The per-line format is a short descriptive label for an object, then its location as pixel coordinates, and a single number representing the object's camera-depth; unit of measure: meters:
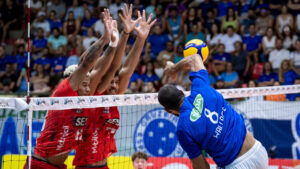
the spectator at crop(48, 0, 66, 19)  15.31
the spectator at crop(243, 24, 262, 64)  12.06
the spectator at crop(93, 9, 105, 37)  13.99
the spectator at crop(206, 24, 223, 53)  12.41
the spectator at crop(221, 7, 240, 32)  12.62
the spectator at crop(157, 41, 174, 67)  12.33
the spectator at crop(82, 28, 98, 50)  13.52
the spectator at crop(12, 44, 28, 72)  13.99
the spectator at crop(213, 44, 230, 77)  11.75
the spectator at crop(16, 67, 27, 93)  13.35
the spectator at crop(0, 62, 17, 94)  13.18
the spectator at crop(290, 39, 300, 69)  11.38
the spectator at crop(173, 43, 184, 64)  11.98
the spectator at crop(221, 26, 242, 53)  12.24
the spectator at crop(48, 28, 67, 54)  14.12
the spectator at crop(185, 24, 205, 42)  12.54
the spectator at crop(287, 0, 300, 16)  12.35
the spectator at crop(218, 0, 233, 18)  13.19
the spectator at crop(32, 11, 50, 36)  14.84
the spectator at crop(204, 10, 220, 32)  12.85
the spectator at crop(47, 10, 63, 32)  14.73
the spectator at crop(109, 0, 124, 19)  14.03
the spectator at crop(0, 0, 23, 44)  15.66
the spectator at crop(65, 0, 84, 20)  14.76
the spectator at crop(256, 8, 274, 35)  12.47
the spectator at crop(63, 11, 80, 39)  14.38
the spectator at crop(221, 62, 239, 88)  11.32
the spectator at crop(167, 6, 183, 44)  13.28
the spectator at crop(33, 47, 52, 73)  13.48
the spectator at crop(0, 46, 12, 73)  14.12
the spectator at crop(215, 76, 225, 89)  11.02
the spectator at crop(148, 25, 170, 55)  13.03
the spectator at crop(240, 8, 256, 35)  12.72
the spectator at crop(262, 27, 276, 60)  11.86
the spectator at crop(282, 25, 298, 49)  11.82
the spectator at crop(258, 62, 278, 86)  11.14
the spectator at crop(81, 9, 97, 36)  14.30
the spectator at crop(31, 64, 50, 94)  12.73
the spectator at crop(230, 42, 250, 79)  11.76
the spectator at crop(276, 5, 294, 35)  12.08
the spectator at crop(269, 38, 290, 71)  11.54
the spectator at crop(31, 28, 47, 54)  14.26
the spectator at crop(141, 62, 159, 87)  11.84
